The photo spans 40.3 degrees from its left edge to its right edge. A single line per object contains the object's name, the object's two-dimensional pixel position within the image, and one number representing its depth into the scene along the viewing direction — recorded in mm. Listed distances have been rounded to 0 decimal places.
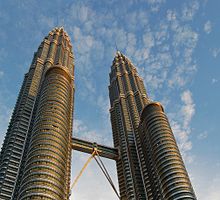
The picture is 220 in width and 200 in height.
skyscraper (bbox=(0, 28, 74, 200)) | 100000
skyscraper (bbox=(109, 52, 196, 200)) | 113438
